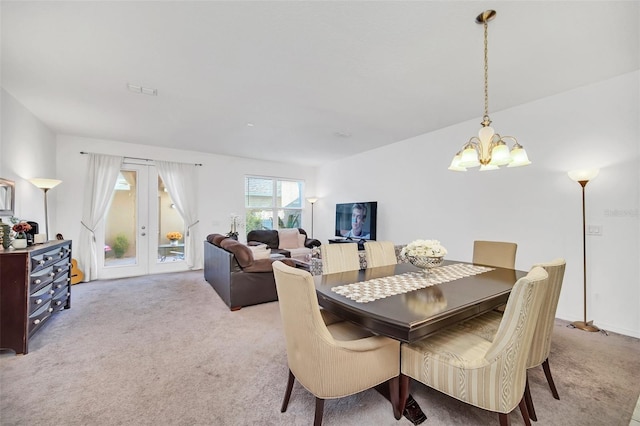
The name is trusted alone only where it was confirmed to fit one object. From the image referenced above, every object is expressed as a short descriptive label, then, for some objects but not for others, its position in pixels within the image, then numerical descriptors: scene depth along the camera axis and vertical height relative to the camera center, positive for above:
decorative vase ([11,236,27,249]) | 2.56 -0.29
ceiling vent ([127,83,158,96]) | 2.91 +1.42
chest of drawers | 2.30 -0.76
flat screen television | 5.38 -0.12
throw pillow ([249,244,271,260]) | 3.65 -0.56
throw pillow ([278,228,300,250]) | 6.26 -0.59
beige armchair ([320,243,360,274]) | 2.50 -0.43
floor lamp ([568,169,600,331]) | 2.75 -0.13
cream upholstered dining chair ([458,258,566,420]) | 1.61 -0.78
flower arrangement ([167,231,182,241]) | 5.63 -0.47
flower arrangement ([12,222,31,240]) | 2.59 -0.16
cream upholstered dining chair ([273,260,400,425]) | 1.34 -0.75
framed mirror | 2.91 +0.19
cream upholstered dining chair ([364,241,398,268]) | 2.78 -0.43
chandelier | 2.02 +0.50
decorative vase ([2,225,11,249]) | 2.49 -0.23
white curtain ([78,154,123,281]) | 4.79 +0.17
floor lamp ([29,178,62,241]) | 3.58 +0.42
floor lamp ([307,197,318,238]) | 7.20 +0.40
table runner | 1.67 -0.51
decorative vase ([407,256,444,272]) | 2.19 -0.40
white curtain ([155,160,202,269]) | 5.52 +0.41
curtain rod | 5.20 +1.11
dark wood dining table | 1.28 -0.52
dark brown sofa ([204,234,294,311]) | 3.42 -0.86
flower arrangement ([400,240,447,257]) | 2.19 -0.30
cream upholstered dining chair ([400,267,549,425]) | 1.25 -0.78
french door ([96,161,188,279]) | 5.10 -0.30
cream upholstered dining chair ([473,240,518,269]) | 2.72 -0.42
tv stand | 5.57 -0.59
